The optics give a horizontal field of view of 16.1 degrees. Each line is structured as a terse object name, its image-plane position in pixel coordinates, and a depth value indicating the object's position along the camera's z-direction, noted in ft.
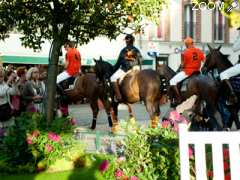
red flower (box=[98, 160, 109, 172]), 35.38
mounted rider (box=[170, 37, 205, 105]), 69.32
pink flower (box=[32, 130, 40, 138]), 40.00
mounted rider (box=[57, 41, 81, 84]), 81.08
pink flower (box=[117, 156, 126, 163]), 32.42
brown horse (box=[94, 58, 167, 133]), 70.30
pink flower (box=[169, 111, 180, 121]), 34.08
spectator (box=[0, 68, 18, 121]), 59.44
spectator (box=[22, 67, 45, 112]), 70.65
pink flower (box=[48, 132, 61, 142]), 40.21
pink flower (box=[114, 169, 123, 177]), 31.57
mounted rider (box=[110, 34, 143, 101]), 71.99
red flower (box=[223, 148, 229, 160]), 23.03
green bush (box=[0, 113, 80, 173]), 40.00
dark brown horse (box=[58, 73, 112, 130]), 80.18
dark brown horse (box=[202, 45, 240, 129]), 66.81
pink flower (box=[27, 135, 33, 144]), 39.54
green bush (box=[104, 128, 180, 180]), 29.77
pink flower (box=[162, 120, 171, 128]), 32.99
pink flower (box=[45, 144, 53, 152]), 39.86
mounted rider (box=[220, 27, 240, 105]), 62.92
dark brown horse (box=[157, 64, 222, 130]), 66.22
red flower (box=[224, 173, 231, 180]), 20.56
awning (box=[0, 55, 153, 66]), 160.15
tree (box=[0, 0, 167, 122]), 50.55
